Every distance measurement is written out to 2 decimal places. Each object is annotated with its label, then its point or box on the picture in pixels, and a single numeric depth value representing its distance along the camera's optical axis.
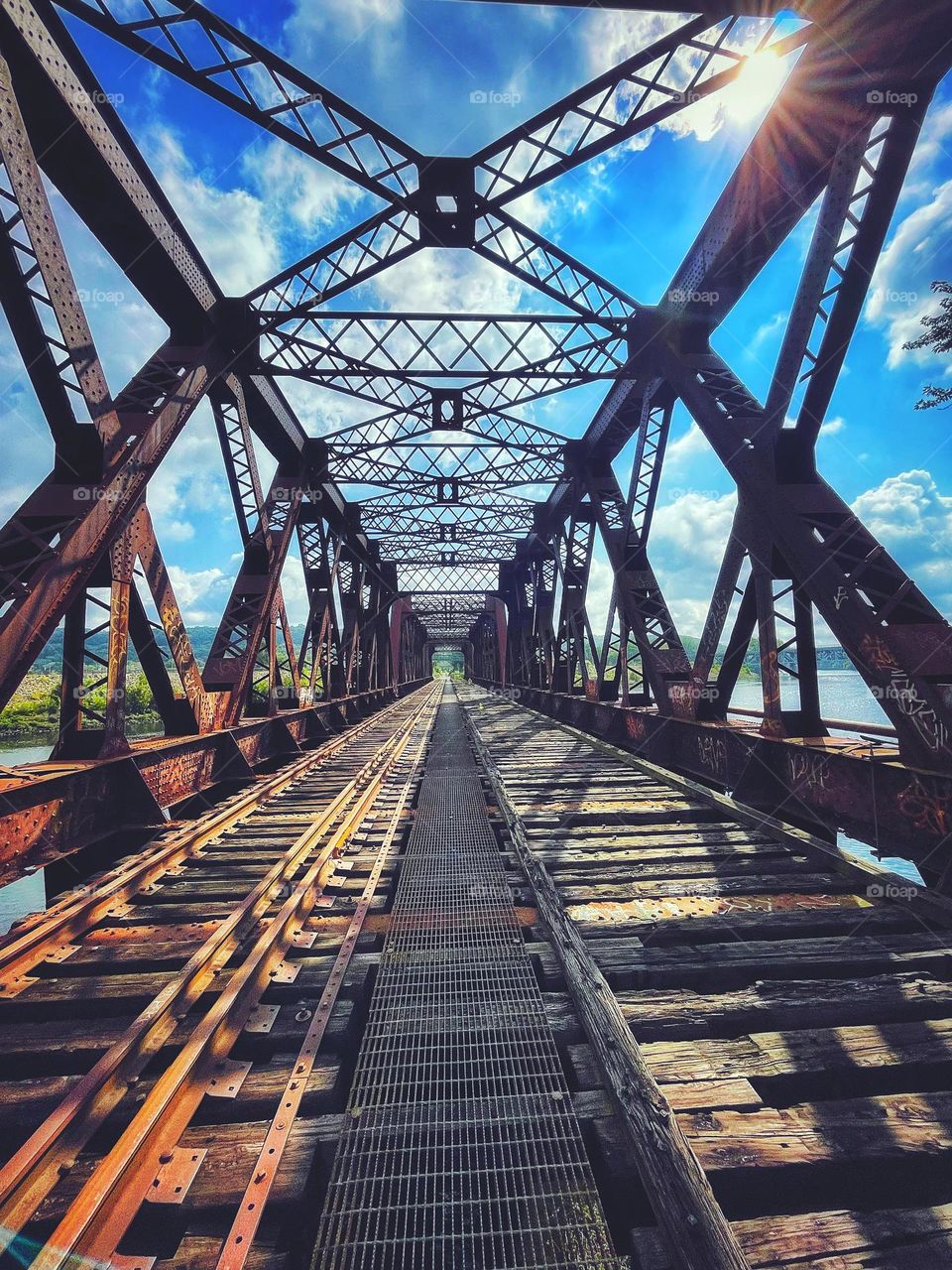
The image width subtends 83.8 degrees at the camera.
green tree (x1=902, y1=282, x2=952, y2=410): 16.45
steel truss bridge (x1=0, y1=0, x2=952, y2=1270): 1.70
